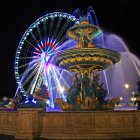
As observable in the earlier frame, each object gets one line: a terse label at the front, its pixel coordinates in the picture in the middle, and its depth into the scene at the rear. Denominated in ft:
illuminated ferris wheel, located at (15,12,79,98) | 86.28
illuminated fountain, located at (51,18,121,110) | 45.83
